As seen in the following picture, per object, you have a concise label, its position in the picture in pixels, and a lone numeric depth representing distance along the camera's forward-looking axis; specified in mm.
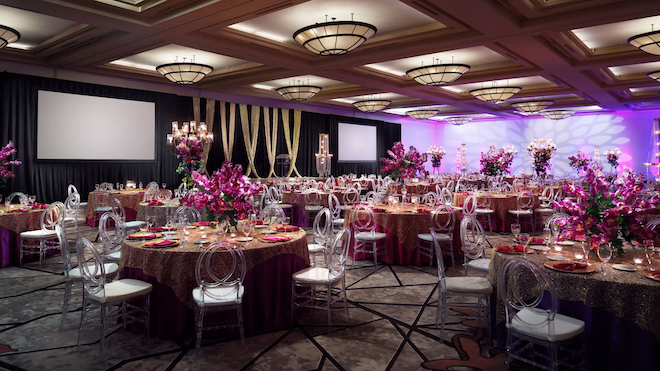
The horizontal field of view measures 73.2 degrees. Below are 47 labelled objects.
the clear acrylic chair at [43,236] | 6066
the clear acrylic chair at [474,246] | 4182
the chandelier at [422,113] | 15977
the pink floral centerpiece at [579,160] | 15027
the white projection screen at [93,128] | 9797
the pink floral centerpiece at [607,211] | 3256
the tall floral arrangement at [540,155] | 11391
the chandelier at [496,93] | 10734
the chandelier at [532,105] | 13146
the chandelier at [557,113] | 16141
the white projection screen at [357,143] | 17719
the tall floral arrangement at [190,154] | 7633
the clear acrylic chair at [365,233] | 6016
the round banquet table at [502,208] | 9023
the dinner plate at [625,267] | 2994
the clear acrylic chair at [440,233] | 5943
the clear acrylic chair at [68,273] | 3695
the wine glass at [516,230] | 3754
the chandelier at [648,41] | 6414
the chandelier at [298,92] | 10555
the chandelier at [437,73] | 8391
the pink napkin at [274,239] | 3991
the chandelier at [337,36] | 6004
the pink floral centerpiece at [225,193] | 4081
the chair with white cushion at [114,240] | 4539
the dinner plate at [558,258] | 3342
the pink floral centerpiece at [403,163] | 8539
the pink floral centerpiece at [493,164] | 11180
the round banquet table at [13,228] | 6023
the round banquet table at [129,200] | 9055
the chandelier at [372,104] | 13211
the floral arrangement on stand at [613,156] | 16250
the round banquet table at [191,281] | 3574
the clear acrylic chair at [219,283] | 3258
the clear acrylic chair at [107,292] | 3330
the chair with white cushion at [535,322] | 2652
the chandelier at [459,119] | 18781
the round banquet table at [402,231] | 6180
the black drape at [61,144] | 9227
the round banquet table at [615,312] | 2658
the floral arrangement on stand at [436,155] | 17453
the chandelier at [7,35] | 6225
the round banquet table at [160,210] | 7156
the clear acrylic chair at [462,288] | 3500
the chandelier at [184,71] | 8547
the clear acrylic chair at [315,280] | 3805
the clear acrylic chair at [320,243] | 5004
